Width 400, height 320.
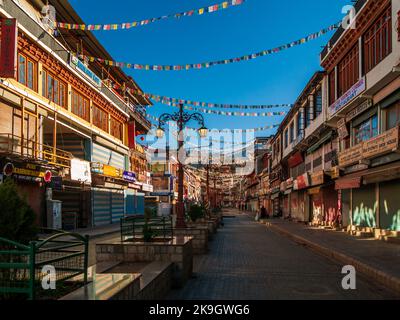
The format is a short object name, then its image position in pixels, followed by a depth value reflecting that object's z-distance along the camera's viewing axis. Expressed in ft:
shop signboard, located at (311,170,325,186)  96.88
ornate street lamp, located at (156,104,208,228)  53.72
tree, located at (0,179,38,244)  17.63
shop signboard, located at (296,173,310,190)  114.35
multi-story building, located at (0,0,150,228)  68.49
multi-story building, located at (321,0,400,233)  59.47
